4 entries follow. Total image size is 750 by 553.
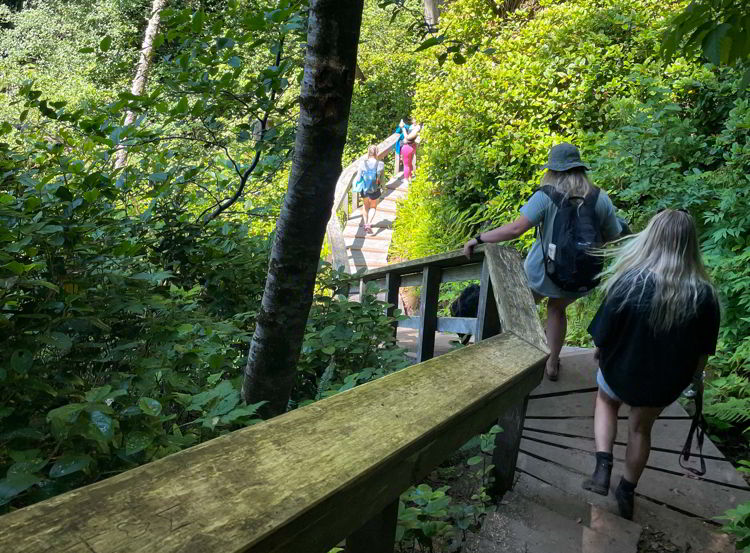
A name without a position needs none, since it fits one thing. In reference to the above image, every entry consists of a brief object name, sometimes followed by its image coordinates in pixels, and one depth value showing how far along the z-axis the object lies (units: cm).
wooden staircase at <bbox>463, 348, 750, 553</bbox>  256
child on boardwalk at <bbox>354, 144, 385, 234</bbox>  1373
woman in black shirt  286
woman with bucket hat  379
